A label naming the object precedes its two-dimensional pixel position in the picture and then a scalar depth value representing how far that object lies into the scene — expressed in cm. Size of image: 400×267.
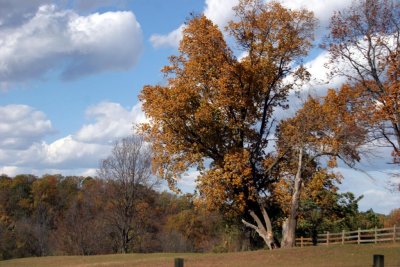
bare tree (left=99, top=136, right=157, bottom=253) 5772
